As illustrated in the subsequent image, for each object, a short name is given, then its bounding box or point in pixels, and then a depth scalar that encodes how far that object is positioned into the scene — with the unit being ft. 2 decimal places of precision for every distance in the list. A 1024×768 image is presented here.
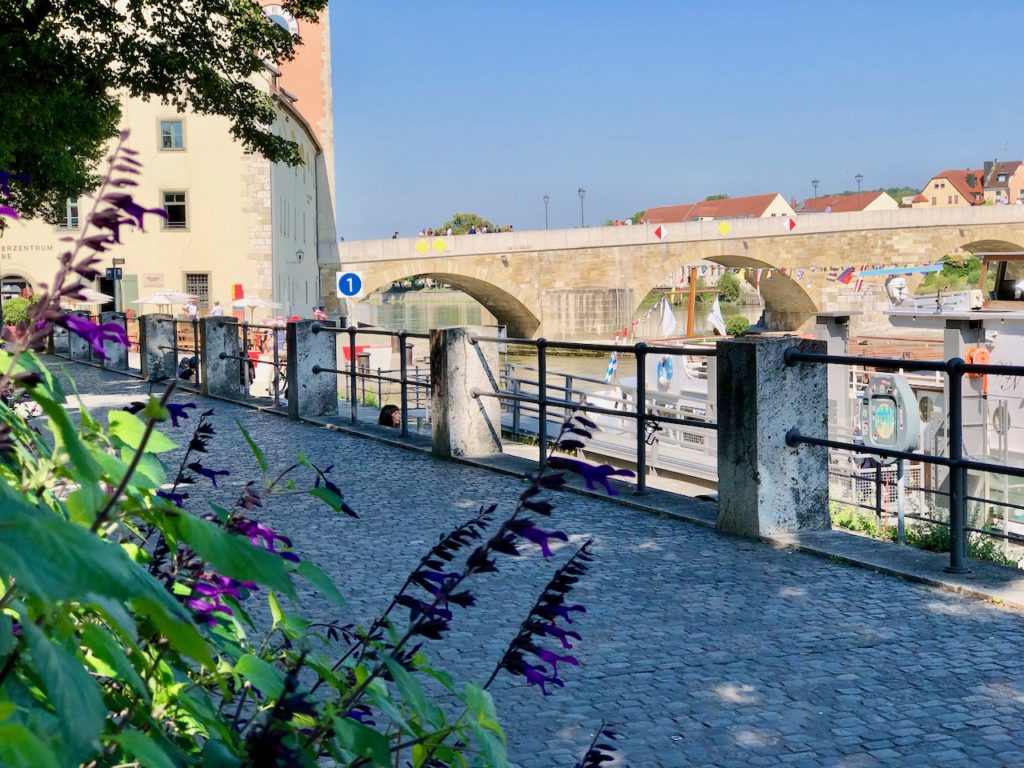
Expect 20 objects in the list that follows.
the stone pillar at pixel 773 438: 21.66
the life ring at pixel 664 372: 80.33
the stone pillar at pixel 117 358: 78.69
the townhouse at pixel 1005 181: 505.25
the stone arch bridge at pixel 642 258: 179.32
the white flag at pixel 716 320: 108.47
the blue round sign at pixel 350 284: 75.82
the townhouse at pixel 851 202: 497.46
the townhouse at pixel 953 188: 513.86
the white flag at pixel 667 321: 110.73
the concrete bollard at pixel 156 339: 69.46
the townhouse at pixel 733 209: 498.28
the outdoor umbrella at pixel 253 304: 123.65
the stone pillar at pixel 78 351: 92.89
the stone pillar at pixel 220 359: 54.54
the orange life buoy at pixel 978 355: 54.65
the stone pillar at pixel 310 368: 44.11
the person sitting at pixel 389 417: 47.20
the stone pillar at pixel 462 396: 32.60
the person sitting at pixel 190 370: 64.18
